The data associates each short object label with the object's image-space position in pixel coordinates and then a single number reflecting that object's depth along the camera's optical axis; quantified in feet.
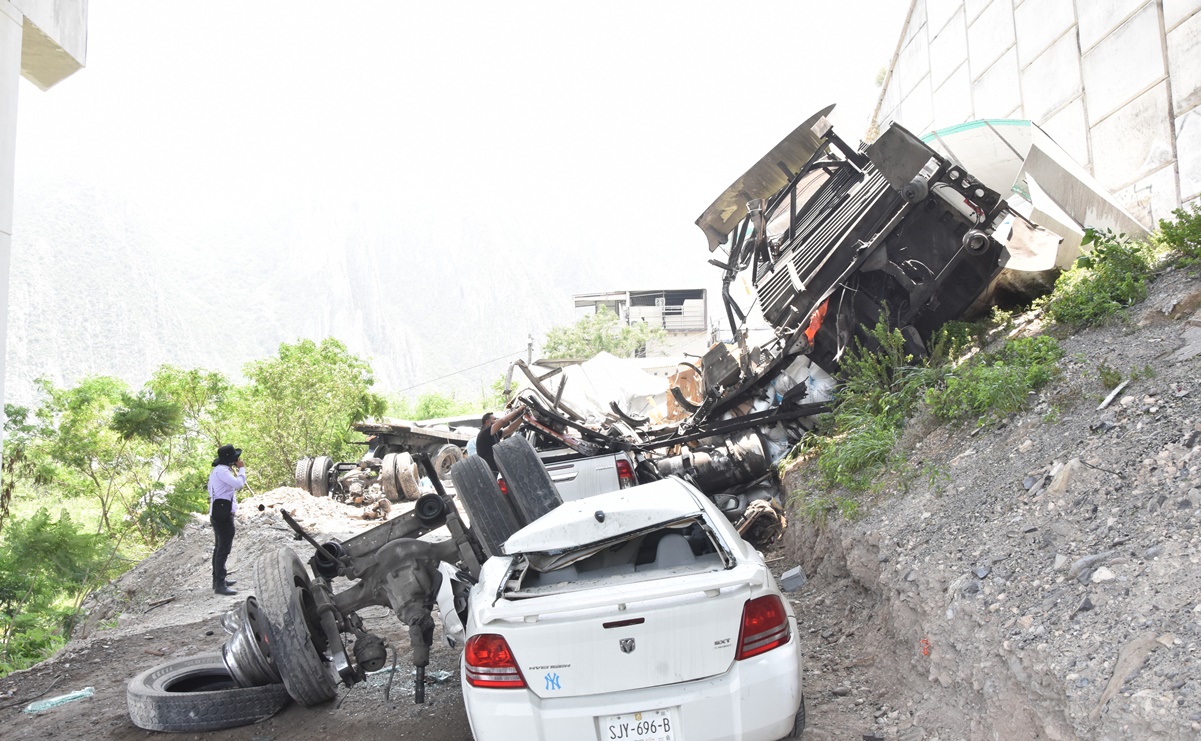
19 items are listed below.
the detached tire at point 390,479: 56.13
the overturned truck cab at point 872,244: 28.43
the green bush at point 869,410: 23.93
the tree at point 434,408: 181.88
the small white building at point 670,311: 193.57
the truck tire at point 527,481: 17.76
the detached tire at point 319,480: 59.57
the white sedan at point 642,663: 10.96
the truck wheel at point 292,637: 15.85
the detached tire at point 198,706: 16.47
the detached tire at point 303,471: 59.77
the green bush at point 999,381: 19.63
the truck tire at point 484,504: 16.86
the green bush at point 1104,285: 21.72
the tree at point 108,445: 62.28
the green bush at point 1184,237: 21.34
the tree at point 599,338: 176.45
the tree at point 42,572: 40.55
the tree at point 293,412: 75.05
